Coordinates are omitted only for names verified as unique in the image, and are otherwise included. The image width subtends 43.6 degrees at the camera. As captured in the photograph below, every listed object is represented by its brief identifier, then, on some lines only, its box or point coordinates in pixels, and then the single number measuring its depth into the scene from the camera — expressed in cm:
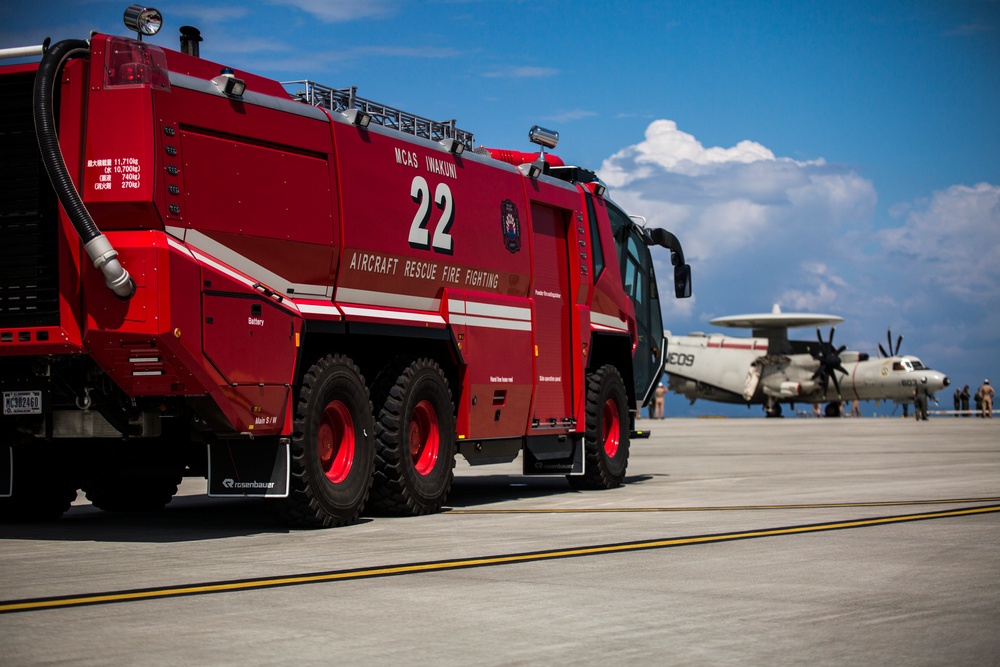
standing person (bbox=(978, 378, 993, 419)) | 5876
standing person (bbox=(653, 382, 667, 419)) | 6934
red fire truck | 963
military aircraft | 6402
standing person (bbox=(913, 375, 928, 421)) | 5859
